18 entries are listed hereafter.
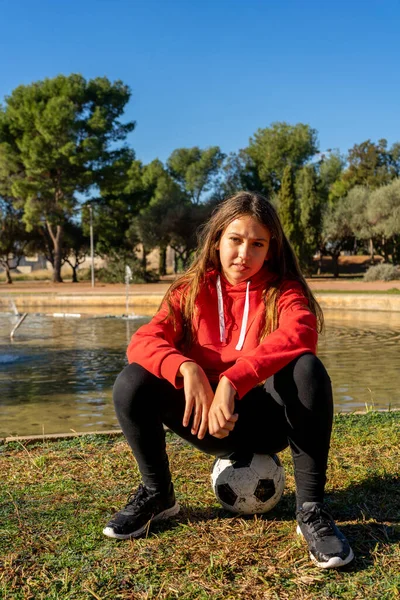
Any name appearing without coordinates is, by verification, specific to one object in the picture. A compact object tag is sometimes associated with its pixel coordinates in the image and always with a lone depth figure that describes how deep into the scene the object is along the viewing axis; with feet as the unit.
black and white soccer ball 8.08
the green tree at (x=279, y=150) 189.26
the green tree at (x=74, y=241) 142.41
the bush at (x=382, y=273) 98.22
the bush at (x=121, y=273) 118.52
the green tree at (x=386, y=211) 117.70
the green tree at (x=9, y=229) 137.80
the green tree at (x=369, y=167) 179.22
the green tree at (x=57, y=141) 115.85
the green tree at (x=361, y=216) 125.08
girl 7.18
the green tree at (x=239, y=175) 186.87
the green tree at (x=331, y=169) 189.26
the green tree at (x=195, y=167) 200.64
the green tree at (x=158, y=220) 137.80
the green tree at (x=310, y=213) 133.59
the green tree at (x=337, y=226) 132.04
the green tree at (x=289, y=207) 119.55
